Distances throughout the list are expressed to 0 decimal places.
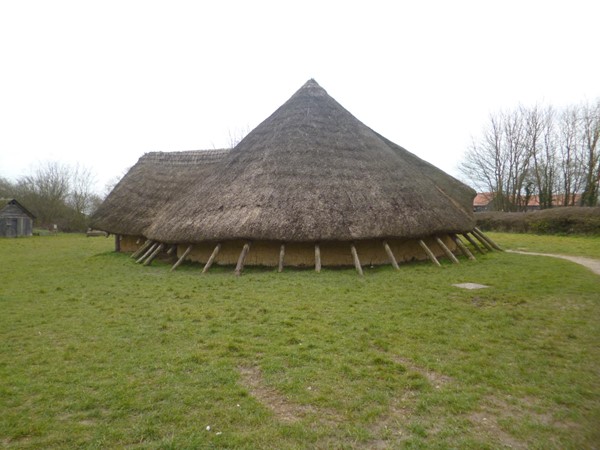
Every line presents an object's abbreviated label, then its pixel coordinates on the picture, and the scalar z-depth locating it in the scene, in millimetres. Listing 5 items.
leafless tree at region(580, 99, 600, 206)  34000
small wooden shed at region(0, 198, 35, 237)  39844
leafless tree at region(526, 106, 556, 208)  38281
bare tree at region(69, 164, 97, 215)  51031
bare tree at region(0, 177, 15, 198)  49022
